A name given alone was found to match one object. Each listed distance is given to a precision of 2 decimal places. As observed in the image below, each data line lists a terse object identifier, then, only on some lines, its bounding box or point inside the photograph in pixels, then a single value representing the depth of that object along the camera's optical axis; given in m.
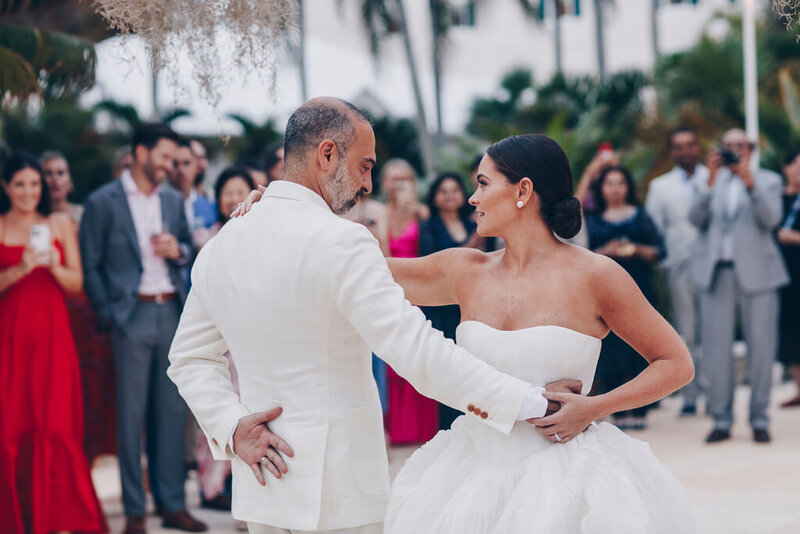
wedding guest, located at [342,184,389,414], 7.12
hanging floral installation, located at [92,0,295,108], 3.74
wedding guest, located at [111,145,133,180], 7.57
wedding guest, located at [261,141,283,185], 6.39
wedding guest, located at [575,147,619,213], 8.70
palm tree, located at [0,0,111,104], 6.14
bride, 2.80
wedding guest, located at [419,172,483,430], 7.57
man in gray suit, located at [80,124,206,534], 5.76
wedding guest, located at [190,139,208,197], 7.58
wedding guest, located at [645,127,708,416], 9.06
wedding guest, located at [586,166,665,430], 8.26
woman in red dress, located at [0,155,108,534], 5.41
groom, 2.59
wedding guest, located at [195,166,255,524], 6.25
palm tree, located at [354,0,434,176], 26.64
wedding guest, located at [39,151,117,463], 6.23
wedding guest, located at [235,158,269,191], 6.67
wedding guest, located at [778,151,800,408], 8.84
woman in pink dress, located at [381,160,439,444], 8.16
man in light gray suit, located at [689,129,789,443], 7.70
